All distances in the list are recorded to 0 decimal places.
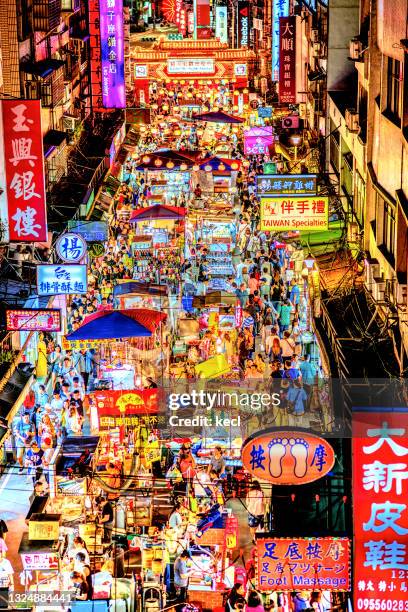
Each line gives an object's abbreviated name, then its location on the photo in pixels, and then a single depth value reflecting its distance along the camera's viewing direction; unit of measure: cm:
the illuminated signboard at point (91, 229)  3189
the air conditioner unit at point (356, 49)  2680
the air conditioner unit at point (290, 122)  4741
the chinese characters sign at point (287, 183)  2500
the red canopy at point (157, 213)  3469
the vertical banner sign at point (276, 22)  5725
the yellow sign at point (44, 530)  1686
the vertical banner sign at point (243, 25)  8581
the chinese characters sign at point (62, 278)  2353
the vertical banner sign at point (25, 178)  2366
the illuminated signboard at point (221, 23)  8769
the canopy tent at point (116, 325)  2297
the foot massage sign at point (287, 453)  1411
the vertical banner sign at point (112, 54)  4938
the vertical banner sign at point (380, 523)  1282
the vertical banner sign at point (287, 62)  4850
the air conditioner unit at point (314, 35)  3822
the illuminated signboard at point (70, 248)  2559
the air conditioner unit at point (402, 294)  1852
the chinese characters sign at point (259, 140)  4375
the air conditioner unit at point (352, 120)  2644
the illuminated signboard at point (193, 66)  6506
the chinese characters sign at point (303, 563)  1415
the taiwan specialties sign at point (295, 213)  2466
